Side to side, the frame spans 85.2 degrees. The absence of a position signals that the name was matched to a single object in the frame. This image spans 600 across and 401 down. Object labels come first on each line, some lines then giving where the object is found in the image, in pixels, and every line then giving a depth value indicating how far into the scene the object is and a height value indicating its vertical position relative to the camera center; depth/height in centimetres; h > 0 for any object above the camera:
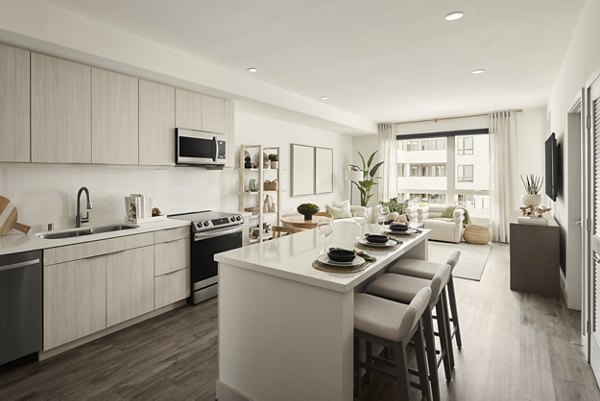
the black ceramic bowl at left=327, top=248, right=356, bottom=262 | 175 -29
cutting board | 258 -11
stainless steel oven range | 346 -47
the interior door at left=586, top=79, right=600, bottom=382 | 214 -17
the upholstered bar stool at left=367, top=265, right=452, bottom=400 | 186 -60
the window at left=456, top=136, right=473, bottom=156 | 710 +124
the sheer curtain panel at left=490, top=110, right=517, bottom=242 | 638 +66
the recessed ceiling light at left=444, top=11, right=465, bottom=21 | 260 +151
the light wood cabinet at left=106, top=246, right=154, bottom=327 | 278 -72
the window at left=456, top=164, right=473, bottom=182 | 711 +64
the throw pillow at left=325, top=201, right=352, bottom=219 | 675 -14
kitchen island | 152 -63
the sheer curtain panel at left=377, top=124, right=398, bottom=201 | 774 +98
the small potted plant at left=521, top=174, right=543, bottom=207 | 409 +3
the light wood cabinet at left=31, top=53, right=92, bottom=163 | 256 +77
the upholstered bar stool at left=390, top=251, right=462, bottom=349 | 239 -51
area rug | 452 -90
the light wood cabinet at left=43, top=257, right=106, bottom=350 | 240 -75
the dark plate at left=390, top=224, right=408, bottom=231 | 267 -21
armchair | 644 -43
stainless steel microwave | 362 +65
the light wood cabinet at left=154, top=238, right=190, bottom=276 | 315 -53
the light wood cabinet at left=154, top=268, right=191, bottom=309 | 316 -85
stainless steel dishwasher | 218 -70
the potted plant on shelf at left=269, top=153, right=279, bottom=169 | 514 +68
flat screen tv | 381 +41
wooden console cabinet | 366 -66
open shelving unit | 477 +16
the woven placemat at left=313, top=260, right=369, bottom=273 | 166 -34
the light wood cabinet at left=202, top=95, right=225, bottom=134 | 393 +109
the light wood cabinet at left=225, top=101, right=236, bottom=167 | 421 +95
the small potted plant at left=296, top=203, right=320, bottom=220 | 462 -11
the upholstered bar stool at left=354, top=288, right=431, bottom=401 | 150 -61
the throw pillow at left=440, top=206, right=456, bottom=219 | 695 -22
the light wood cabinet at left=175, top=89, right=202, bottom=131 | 362 +107
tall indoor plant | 762 +61
